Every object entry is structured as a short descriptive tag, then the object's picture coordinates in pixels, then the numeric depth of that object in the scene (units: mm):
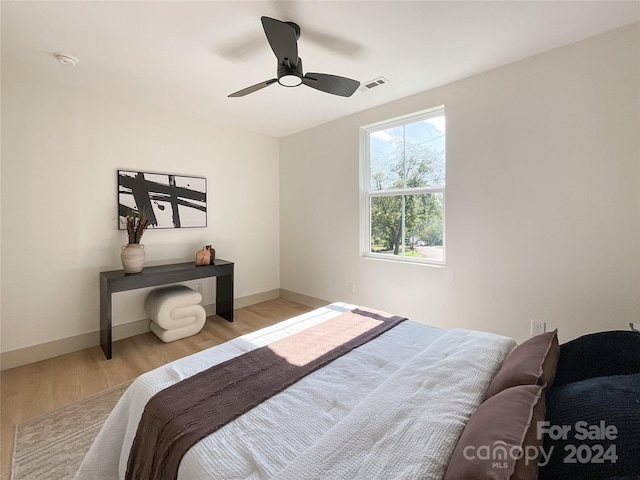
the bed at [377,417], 784
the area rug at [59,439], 1460
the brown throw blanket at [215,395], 960
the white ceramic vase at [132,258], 2783
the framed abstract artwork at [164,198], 3029
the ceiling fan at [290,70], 1593
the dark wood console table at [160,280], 2619
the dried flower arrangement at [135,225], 2865
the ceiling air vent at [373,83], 2631
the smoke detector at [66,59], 2162
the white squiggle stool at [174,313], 2916
